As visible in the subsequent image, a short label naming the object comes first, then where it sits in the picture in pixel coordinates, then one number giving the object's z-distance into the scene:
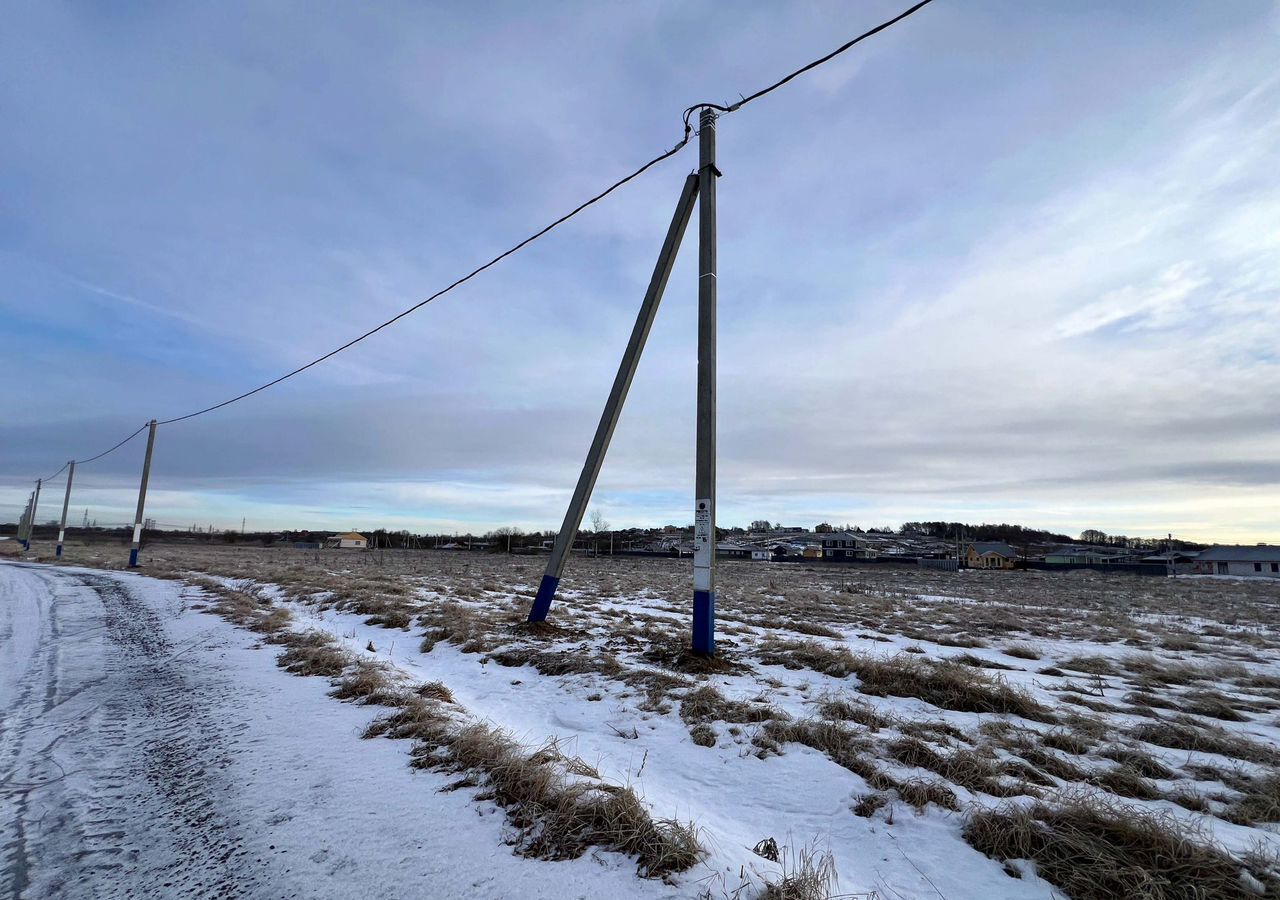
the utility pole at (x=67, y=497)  51.17
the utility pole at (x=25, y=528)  57.56
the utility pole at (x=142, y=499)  32.25
